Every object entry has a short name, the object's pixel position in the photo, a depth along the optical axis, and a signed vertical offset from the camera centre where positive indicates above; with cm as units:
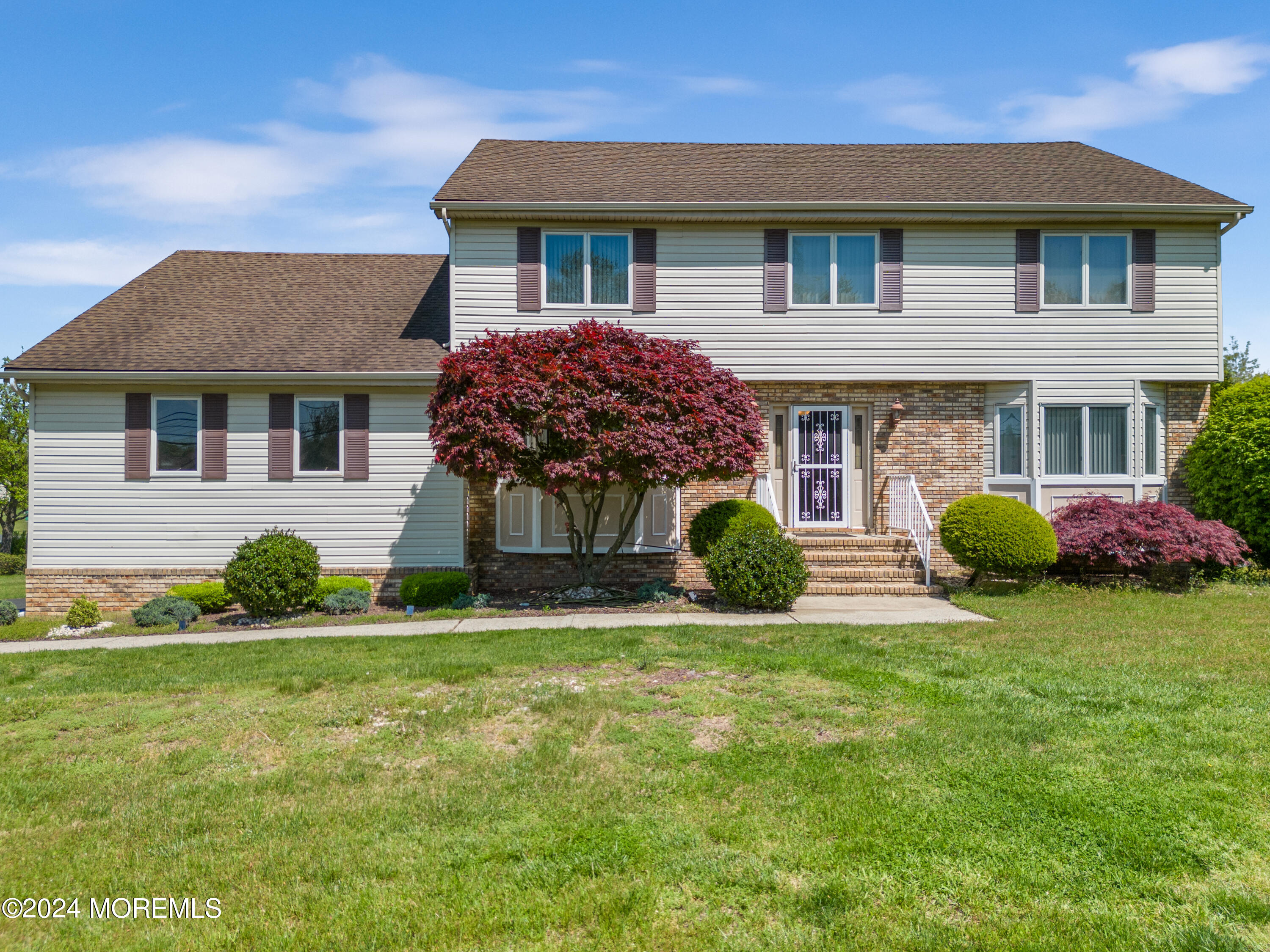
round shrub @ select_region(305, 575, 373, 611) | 1220 -157
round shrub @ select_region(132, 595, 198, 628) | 1129 -181
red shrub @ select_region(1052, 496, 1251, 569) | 1158 -72
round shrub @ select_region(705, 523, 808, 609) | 1042 -110
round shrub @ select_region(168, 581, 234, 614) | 1234 -169
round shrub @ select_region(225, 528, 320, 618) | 1123 -126
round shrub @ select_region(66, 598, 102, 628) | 1177 -191
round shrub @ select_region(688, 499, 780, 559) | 1178 -50
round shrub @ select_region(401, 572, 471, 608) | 1216 -157
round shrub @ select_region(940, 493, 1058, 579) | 1152 -74
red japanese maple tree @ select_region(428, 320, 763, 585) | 1050 +97
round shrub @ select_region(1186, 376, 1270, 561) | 1237 +39
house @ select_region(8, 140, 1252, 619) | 1307 +194
